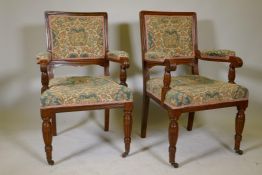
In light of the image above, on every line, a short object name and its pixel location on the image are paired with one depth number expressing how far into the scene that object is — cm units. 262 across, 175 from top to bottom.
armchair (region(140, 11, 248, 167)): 187
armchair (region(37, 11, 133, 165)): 184
